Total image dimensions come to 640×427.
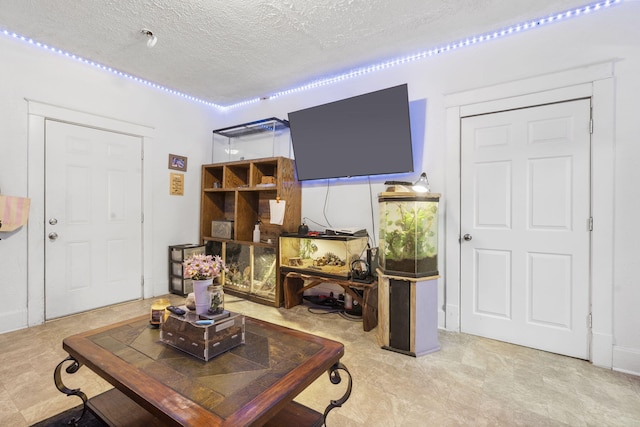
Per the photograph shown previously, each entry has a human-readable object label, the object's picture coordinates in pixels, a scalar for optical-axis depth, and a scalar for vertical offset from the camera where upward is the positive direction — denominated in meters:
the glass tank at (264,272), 3.71 -0.78
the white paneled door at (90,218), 3.11 -0.09
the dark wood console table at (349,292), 2.94 -0.88
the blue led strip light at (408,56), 2.43 +1.66
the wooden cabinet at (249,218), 3.73 -0.09
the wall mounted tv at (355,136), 3.02 +0.85
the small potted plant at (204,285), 1.59 -0.40
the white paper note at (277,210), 3.65 +0.01
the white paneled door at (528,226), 2.43 -0.12
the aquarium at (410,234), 2.49 -0.18
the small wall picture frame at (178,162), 4.12 +0.69
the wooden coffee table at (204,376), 1.08 -0.71
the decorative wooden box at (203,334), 1.43 -0.63
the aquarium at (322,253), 3.18 -0.48
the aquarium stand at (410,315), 2.45 -0.87
